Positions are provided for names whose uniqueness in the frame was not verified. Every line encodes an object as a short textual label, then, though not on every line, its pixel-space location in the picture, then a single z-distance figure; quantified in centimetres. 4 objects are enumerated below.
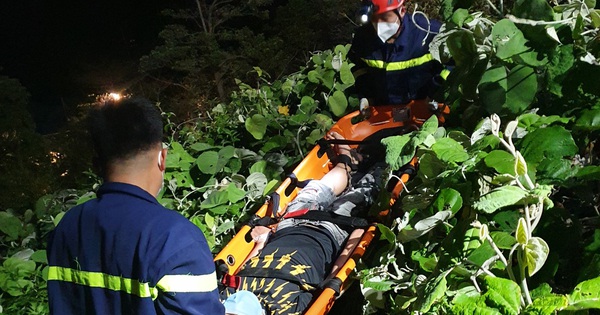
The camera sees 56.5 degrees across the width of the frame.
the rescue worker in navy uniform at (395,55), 303
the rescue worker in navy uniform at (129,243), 130
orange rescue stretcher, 199
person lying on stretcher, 194
